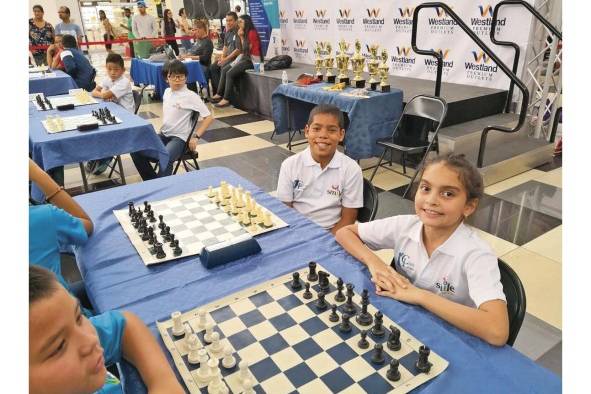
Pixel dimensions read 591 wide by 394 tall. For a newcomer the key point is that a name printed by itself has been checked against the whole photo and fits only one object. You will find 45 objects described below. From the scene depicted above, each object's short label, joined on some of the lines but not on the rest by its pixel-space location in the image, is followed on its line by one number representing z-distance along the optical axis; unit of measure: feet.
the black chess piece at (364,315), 3.84
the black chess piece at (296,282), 4.41
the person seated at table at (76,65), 21.46
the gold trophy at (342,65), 16.31
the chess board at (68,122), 10.86
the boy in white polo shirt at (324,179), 7.14
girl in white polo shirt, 3.98
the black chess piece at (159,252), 5.02
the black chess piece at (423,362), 3.30
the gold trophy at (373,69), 15.08
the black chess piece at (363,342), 3.57
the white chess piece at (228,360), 3.41
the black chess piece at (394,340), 3.54
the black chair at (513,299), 4.25
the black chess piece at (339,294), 4.19
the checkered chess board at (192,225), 5.29
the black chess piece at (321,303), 4.07
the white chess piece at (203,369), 3.30
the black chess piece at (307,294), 4.24
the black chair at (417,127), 12.72
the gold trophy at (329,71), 16.88
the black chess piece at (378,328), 3.70
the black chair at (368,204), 7.00
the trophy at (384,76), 14.66
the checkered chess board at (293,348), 3.24
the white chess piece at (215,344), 3.55
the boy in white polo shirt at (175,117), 12.42
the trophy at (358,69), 15.81
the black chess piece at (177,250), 5.11
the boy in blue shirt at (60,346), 2.38
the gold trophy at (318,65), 17.36
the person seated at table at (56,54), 22.97
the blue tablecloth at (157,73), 25.27
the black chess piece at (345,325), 3.75
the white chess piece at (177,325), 3.81
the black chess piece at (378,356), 3.39
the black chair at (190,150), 12.64
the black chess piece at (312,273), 4.53
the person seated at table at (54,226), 4.71
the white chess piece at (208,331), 3.64
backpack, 23.40
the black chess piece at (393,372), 3.23
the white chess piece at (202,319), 3.84
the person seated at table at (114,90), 15.17
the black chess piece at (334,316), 3.90
